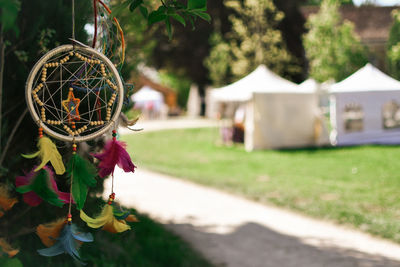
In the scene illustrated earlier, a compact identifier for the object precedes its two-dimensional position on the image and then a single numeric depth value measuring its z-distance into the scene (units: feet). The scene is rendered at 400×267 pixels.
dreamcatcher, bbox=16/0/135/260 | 5.23
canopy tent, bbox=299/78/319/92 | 55.93
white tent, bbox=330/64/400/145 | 49.74
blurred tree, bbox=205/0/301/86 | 80.85
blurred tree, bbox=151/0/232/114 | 95.81
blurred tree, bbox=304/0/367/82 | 47.57
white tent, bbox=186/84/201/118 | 132.98
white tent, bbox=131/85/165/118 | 123.75
